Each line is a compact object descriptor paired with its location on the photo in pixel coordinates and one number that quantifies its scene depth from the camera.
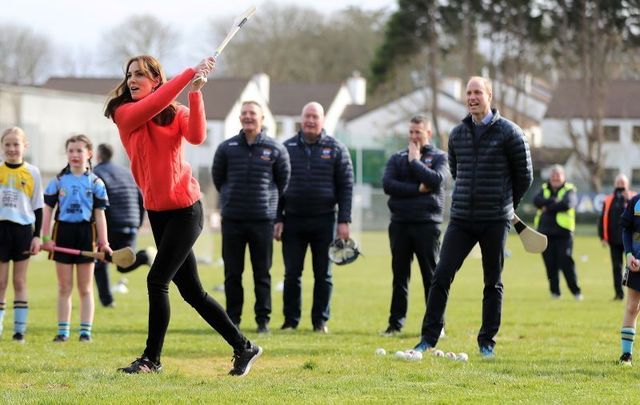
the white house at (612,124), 62.59
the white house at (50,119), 30.61
